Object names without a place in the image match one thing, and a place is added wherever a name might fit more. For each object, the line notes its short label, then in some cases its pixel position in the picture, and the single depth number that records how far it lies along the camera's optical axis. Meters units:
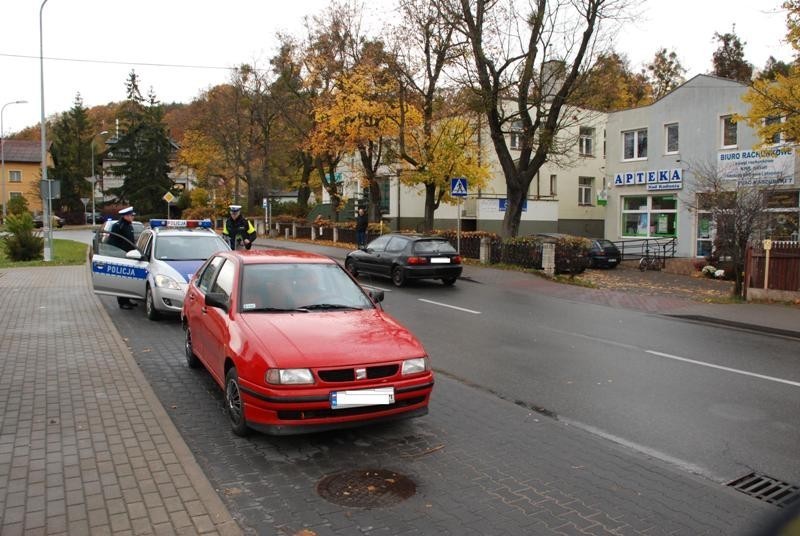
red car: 4.88
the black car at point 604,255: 27.03
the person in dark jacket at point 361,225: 27.34
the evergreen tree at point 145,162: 66.06
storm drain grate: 4.39
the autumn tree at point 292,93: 36.09
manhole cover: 4.20
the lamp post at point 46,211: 22.14
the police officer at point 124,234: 12.66
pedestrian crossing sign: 20.47
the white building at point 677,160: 27.59
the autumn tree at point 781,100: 14.00
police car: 10.84
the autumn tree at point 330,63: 31.03
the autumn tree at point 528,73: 21.52
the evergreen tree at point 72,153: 73.06
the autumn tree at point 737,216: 16.33
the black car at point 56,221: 61.19
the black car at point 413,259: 16.66
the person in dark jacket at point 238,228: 15.45
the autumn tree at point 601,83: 21.73
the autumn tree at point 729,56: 49.06
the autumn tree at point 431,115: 24.80
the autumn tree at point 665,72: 53.38
